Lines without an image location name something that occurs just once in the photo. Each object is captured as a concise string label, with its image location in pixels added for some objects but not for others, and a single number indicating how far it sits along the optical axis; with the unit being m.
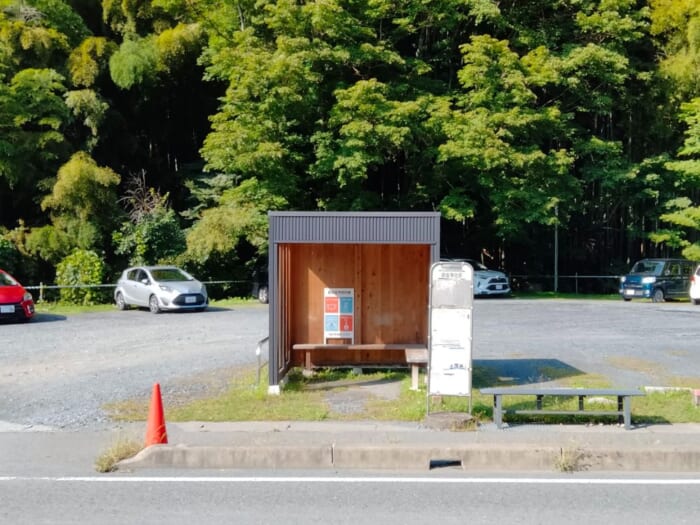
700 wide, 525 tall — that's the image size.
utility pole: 34.99
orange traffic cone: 7.91
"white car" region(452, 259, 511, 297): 30.12
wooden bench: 11.22
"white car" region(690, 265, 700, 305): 26.52
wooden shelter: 12.55
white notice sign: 9.26
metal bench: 8.76
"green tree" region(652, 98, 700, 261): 30.52
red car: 20.41
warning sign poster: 12.54
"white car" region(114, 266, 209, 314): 23.51
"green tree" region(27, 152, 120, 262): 29.23
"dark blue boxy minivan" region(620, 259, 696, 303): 28.50
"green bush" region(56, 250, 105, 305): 27.25
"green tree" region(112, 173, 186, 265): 29.73
